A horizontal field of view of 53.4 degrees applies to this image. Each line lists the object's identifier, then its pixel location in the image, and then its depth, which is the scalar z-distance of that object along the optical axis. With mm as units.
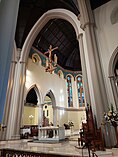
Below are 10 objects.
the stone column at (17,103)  8797
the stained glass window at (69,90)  17412
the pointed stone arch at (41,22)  9297
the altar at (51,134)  6578
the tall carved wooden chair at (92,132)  4074
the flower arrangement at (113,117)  4605
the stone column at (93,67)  5391
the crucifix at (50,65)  8118
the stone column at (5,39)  1312
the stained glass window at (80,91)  17678
